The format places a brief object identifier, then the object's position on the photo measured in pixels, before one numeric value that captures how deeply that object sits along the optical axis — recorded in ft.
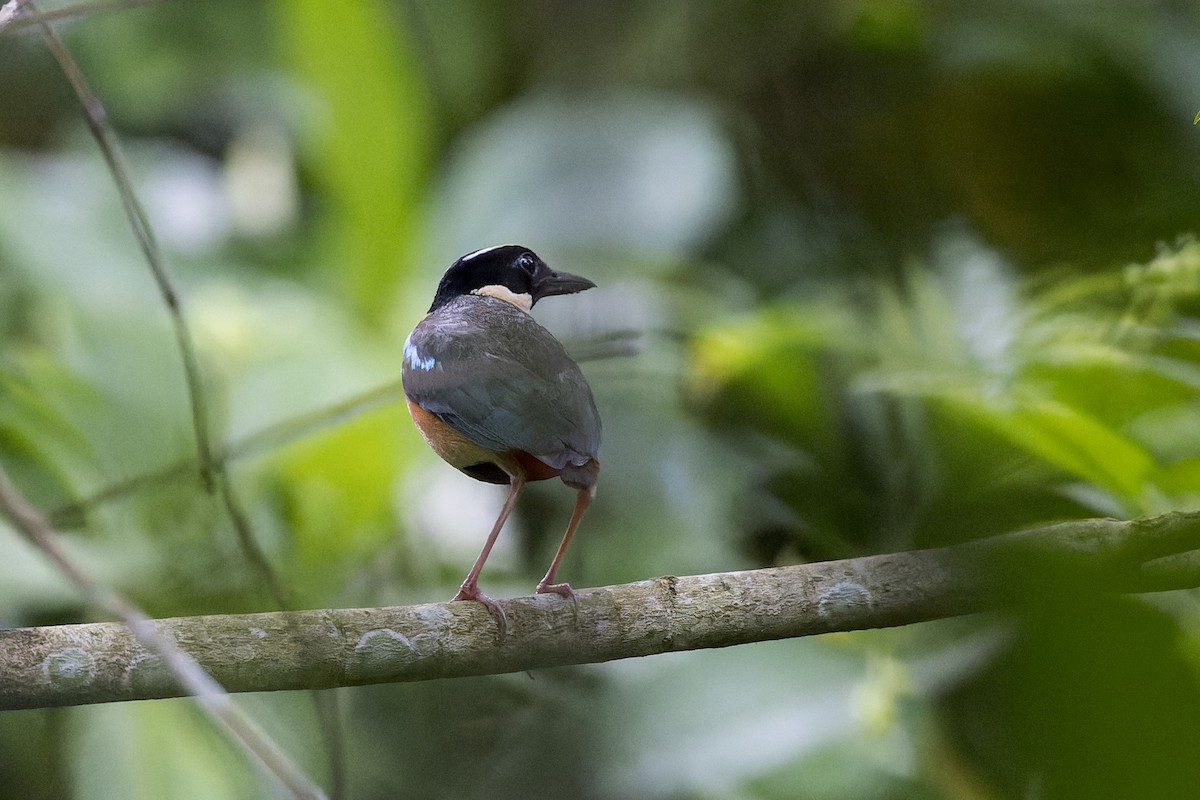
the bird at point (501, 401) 23.53
